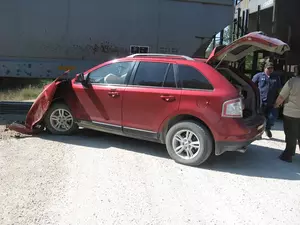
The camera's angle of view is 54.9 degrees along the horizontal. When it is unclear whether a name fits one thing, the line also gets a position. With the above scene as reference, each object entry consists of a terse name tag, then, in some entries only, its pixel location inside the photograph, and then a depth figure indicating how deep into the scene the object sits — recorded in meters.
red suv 4.16
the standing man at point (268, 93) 6.04
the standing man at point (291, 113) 4.67
